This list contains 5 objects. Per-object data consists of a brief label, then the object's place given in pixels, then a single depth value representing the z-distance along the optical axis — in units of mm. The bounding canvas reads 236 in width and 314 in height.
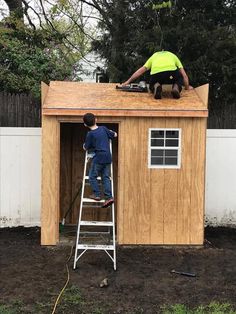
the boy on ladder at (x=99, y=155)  7055
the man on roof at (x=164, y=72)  8104
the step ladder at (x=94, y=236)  6758
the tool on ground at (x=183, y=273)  6450
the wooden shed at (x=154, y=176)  7734
